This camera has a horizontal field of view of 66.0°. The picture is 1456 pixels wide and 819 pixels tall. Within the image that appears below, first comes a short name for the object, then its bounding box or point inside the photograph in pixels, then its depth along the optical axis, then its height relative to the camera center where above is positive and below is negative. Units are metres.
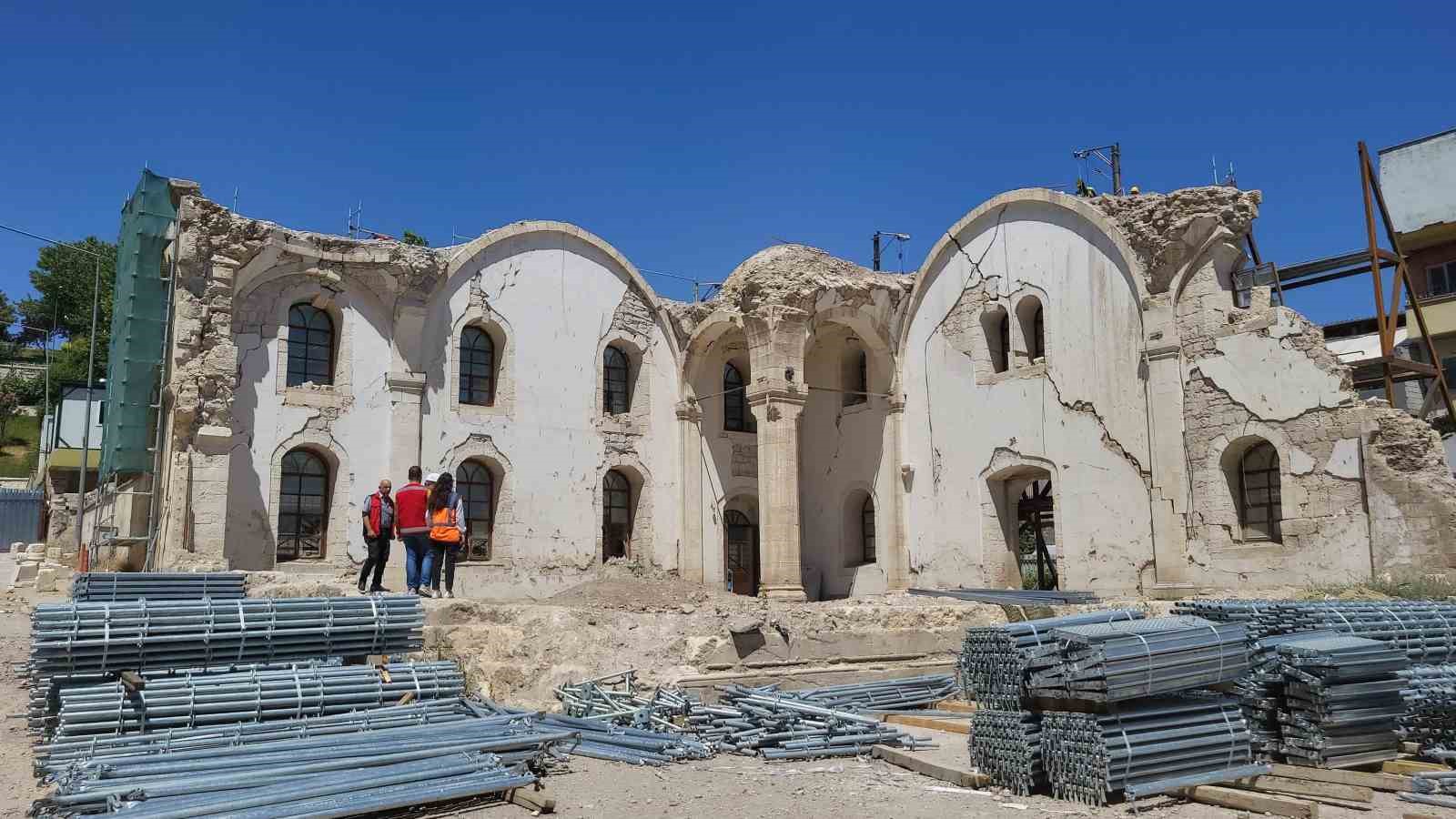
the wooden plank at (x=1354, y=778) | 7.39 -1.61
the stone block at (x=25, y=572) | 22.45 -0.50
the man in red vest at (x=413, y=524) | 13.23 +0.23
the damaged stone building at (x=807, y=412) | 15.59 +2.05
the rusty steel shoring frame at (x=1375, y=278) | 16.14 +3.76
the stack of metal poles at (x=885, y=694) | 11.29 -1.62
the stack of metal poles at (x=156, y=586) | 11.52 -0.42
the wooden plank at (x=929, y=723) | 10.27 -1.73
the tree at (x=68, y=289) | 51.81 +12.26
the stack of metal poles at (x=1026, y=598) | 14.73 -0.82
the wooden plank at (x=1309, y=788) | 7.01 -1.63
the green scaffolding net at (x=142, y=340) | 16.70 +3.07
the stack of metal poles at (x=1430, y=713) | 8.05 -1.29
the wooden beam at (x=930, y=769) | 7.96 -1.72
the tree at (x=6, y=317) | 54.84 +11.29
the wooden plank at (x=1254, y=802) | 6.66 -1.63
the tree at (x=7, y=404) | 47.47 +6.07
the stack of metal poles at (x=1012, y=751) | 7.66 -1.47
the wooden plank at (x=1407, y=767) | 7.75 -1.61
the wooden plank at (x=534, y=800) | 6.86 -1.60
